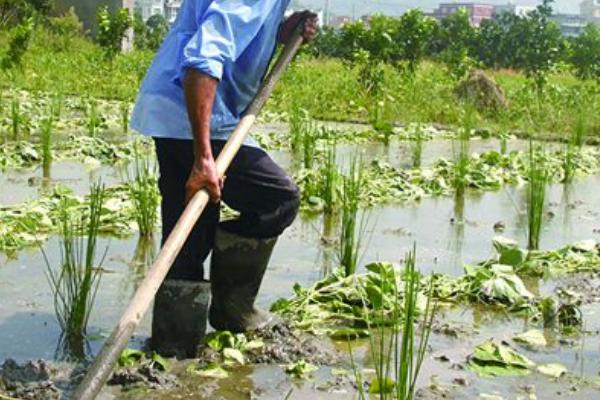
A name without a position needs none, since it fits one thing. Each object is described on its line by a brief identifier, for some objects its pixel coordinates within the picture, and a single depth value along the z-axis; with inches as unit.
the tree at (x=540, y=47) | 749.3
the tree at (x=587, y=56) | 873.5
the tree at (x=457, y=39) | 789.2
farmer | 136.4
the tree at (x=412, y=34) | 753.6
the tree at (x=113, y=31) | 796.6
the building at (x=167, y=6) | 4550.9
